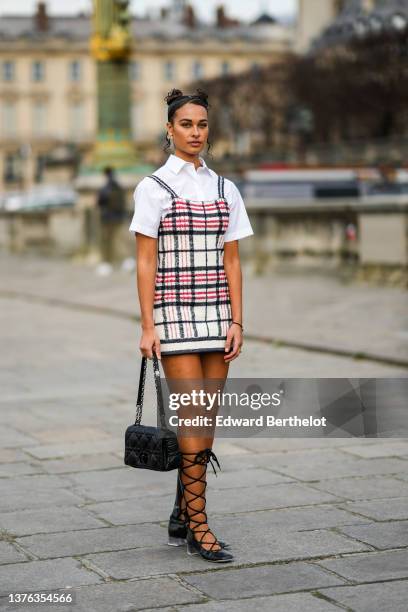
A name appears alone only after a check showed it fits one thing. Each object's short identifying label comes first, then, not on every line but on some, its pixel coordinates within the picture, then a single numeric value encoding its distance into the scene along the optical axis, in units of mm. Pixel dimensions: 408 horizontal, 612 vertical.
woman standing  6636
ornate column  31935
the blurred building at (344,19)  91919
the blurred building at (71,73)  149458
